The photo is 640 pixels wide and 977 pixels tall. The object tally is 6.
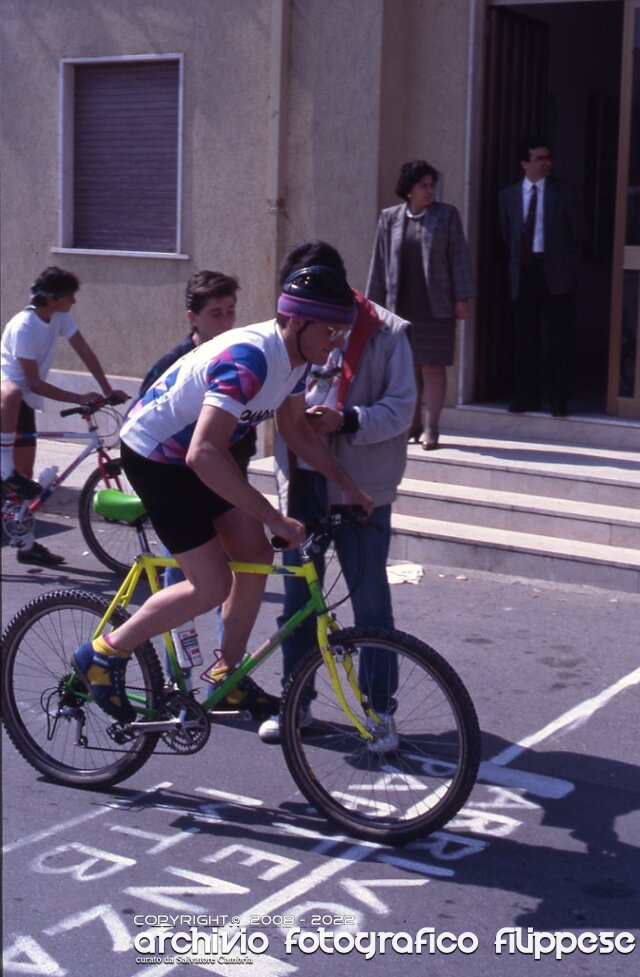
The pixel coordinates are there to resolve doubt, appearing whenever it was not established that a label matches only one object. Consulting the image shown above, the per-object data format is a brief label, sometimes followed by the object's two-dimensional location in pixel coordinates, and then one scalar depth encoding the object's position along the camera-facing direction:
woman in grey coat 9.20
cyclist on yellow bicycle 4.35
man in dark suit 9.41
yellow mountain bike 4.48
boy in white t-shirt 8.07
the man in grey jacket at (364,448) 5.10
